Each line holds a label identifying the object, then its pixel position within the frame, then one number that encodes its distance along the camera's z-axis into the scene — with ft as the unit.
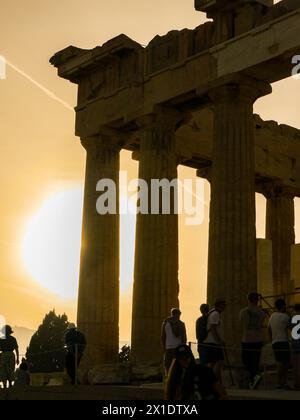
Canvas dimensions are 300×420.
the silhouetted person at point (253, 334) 72.64
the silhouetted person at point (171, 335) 73.61
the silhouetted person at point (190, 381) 47.19
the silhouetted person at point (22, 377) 97.14
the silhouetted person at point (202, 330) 70.68
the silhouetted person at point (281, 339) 70.23
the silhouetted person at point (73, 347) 87.56
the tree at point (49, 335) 294.46
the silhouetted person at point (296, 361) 70.38
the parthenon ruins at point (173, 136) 93.50
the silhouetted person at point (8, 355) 90.84
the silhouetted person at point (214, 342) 69.77
